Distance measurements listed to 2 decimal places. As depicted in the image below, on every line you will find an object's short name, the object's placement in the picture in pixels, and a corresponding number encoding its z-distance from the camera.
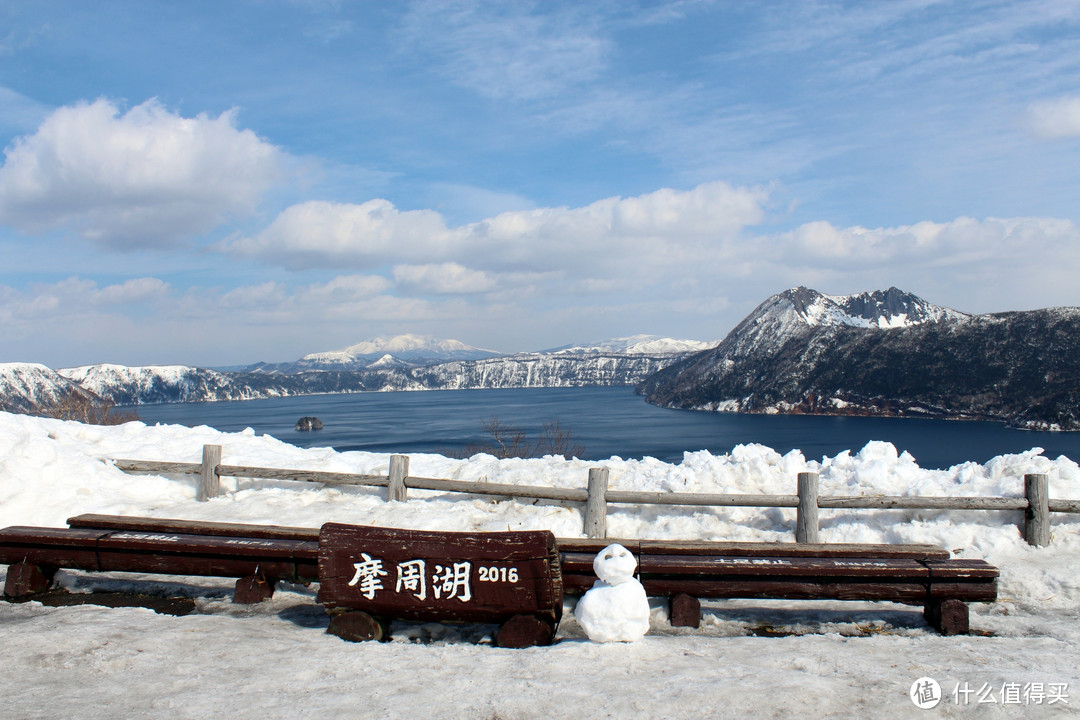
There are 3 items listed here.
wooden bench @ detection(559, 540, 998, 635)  6.07
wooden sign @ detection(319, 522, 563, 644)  5.73
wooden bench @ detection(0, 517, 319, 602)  6.82
